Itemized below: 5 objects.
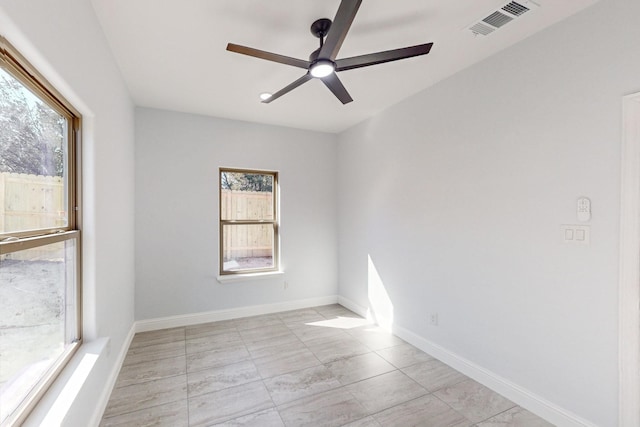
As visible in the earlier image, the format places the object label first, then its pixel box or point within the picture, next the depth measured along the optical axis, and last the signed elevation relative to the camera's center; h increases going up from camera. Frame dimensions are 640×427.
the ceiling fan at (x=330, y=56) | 1.62 +0.96
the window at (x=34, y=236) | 1.16 -0.11
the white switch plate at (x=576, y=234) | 1.86 -0.14
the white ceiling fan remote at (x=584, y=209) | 1.85 +0.02
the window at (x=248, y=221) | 4.07 -0.13
